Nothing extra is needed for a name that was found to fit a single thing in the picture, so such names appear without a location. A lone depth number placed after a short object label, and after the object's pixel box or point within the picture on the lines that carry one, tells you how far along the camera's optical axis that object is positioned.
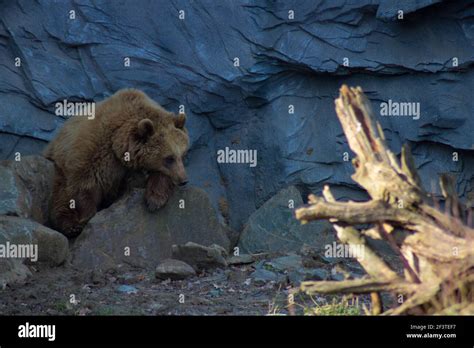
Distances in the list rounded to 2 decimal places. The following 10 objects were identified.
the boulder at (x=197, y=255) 18.44
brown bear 20.45
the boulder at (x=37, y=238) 17.64
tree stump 11.87
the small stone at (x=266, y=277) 17.73
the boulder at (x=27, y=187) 19.23
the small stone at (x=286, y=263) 18.66
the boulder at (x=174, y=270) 17.73
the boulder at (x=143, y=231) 19.44
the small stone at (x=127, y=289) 17.02
